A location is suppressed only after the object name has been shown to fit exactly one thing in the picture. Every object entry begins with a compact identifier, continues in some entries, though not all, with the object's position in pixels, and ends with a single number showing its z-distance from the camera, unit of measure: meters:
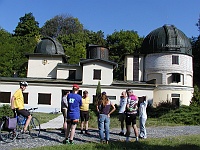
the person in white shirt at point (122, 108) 10.05
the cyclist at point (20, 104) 8.88
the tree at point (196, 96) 34.06
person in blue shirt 8.59
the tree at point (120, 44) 51.28
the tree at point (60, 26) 65.31
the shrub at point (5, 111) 14.82
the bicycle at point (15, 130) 8.80
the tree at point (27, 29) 60.44
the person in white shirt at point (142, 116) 10.91
